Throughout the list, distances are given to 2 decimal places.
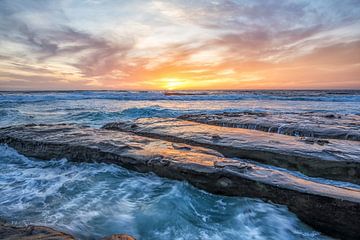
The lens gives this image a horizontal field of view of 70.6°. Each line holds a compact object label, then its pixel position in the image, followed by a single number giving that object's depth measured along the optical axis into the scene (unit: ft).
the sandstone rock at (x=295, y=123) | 18.31
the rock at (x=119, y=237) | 6.70
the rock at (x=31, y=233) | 6.66
